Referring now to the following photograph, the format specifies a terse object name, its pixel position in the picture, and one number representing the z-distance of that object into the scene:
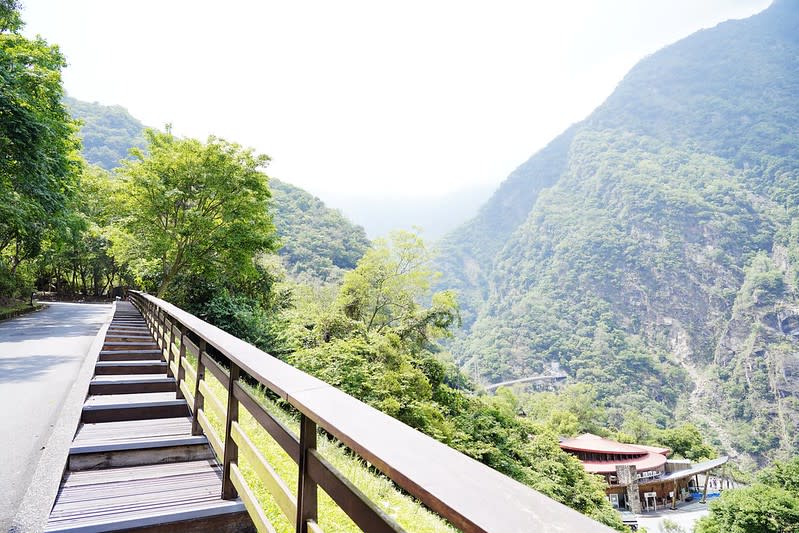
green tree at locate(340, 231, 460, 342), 22.70
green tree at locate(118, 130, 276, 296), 16.30
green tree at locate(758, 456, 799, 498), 31.57
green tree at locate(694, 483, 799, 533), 24.23
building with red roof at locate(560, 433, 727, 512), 40.44
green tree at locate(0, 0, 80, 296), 11.30
